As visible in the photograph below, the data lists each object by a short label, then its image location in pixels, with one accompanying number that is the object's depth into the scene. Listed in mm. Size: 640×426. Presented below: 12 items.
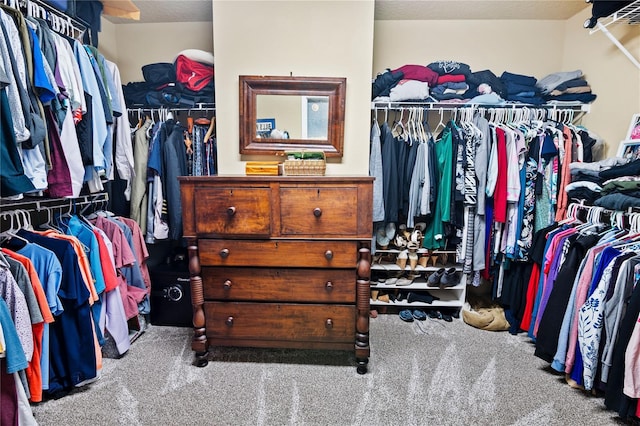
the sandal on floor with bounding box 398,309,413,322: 2396
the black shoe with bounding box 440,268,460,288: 2361
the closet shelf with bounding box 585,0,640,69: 1725
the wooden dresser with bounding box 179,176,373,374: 1654
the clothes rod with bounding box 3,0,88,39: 1629
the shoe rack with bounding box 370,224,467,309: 2391
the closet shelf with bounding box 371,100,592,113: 2297
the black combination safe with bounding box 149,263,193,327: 2254
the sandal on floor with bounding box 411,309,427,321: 2400
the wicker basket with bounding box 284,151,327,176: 1850
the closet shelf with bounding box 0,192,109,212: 1625
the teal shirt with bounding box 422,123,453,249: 2217
